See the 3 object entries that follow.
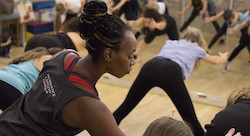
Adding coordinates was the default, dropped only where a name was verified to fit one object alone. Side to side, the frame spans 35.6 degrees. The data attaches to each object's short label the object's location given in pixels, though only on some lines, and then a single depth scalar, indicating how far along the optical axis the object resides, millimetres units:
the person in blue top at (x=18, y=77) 2650
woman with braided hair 1381
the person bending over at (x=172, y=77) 3240
